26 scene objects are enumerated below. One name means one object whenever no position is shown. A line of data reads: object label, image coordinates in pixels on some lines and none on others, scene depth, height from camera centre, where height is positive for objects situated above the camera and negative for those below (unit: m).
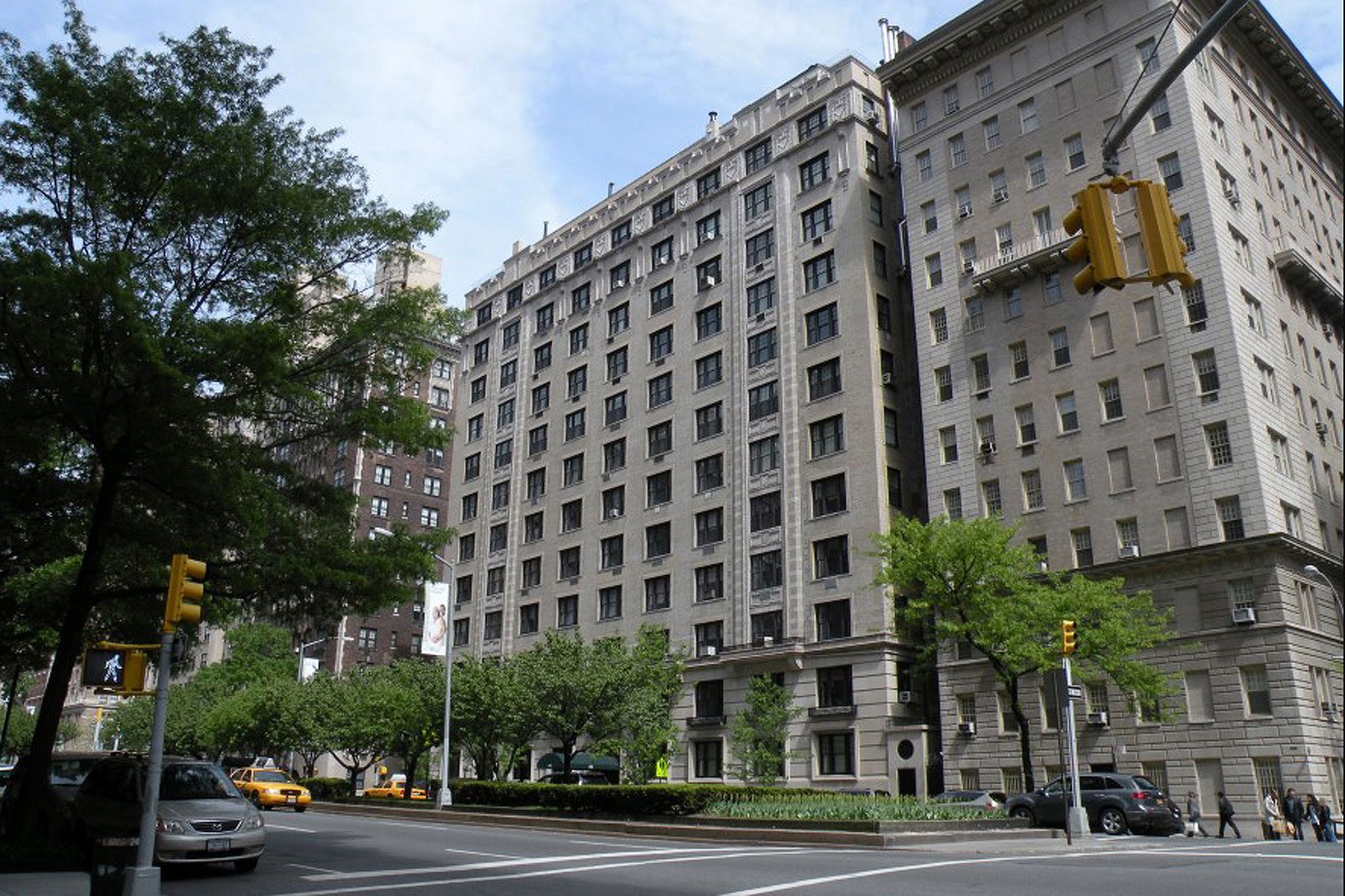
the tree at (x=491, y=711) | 40.75 +1.51
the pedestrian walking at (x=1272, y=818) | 31.86 -2.50
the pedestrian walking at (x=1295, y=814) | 31.23 -2.29
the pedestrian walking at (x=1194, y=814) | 32.16 -2.35
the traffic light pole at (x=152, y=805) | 11.61 -0.55
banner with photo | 45.38 +5.57
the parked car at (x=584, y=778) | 45.06 -1.24
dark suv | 29.15 -1.84
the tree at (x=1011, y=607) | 35.09 +4.44
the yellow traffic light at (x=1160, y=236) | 8.16 +3.85
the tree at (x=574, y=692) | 40.41 +2.12
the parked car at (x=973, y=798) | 31.84 -1.83
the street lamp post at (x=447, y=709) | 38.91 +1.63
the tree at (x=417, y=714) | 46.69 +1.57
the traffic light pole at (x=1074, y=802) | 24.12 -1.43
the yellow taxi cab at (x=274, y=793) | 40.03 -1.44
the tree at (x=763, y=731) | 46.94 +0.59
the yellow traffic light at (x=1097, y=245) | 8.33 +3.88
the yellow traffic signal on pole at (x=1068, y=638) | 24.50 +2.30
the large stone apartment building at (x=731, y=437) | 49.66 +16.89
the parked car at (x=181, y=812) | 15.91 -0.87
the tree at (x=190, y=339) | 17.31 +6.85
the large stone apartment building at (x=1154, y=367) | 38.53 +15.22
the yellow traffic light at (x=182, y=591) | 12.53 +1.91
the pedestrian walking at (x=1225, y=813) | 31.61 -2.22
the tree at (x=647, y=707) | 42.31 +1.61
